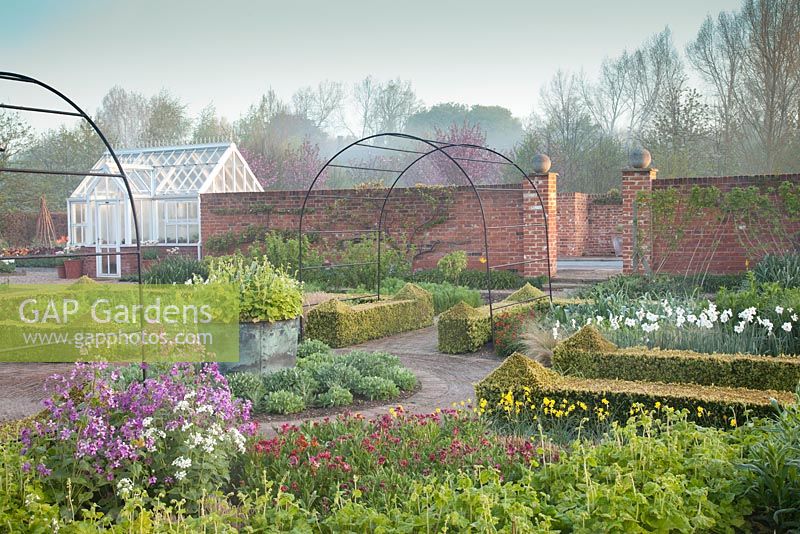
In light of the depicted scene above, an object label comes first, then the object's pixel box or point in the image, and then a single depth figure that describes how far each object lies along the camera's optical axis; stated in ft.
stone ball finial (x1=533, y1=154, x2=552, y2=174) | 48.24
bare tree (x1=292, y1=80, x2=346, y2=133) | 140.77
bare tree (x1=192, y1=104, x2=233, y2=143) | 136.05
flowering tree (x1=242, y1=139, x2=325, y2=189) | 116.57
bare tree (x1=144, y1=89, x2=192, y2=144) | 136.46
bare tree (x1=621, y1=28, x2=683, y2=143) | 97.45
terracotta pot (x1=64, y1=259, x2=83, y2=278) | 68.69
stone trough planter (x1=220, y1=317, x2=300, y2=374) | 24.66
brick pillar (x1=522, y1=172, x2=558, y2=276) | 48.83
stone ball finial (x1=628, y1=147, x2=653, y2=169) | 46.14
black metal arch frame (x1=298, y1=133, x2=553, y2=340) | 31.00
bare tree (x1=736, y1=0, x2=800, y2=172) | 73.72
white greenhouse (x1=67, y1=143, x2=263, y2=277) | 67.62
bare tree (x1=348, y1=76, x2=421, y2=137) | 140.87
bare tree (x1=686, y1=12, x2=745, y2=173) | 81.76
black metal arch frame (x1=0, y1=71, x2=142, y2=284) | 17.98
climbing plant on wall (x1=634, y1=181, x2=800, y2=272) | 44.50
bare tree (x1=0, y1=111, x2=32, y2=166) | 86.53
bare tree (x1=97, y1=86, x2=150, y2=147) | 144.87
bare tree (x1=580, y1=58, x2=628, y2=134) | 104.37
